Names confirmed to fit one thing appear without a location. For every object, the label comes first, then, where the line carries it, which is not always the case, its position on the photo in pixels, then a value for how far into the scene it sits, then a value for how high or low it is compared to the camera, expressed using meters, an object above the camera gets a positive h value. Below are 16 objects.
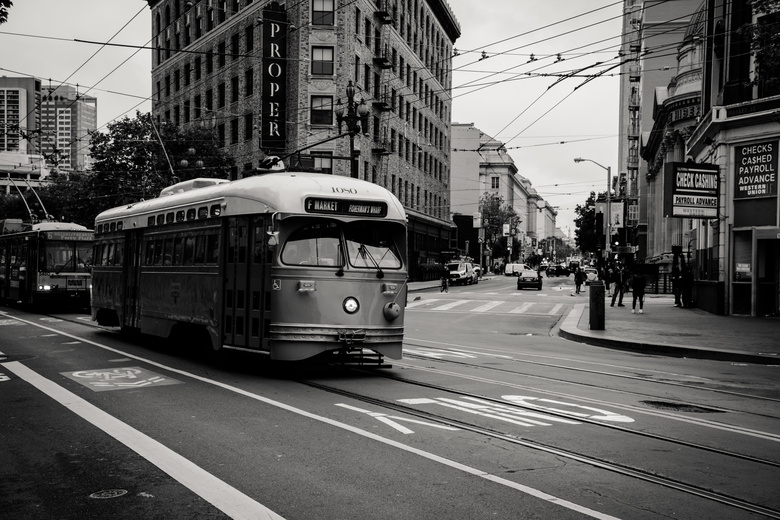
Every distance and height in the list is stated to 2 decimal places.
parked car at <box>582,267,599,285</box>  74.00 -1.43
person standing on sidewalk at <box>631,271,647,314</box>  29.59 -1.00
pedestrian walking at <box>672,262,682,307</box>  34.06 -1.15
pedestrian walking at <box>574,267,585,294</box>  47.72 -1.19
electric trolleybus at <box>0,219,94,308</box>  28.62 -0.54
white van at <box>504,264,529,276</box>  106.56 -1.68
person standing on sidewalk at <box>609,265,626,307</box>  34.59 -1.03
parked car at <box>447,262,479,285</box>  66.88 -1.43
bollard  22.25 -1.41
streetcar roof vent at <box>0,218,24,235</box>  34.41 +0.99
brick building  46.59 +11.61
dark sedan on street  55.94 -1.61
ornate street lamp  24.61 +4.34
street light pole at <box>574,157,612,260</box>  55.71 +3.13
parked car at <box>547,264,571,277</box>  108.69 -1.68
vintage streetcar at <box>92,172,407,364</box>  11.69 -0.22
